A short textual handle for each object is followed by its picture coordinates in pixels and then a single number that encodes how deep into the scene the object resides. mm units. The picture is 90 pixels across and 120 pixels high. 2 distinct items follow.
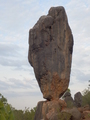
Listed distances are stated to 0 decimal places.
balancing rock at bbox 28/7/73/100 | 10258
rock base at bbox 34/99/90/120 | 8908
